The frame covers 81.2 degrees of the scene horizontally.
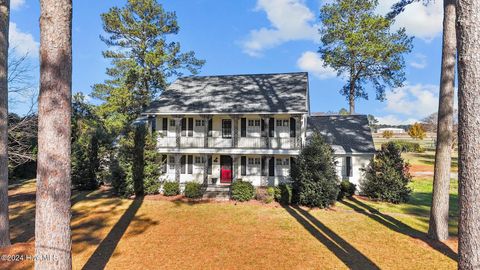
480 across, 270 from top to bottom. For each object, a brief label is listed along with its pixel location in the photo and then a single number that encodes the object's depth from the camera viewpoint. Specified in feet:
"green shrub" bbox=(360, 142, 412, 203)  56.95
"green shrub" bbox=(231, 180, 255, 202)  55.88
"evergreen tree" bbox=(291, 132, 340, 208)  51.65
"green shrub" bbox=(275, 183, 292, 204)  54.19
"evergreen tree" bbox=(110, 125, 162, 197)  57.47
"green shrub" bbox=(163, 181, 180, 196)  59.31
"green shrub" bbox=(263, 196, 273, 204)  54.85
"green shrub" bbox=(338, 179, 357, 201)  60.74
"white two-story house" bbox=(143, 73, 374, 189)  63.21
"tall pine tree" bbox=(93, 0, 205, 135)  88.43
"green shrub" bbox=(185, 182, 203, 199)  57.31
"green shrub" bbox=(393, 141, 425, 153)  159.43
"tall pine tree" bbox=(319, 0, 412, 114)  88.69
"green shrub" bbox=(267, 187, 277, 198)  55.77
